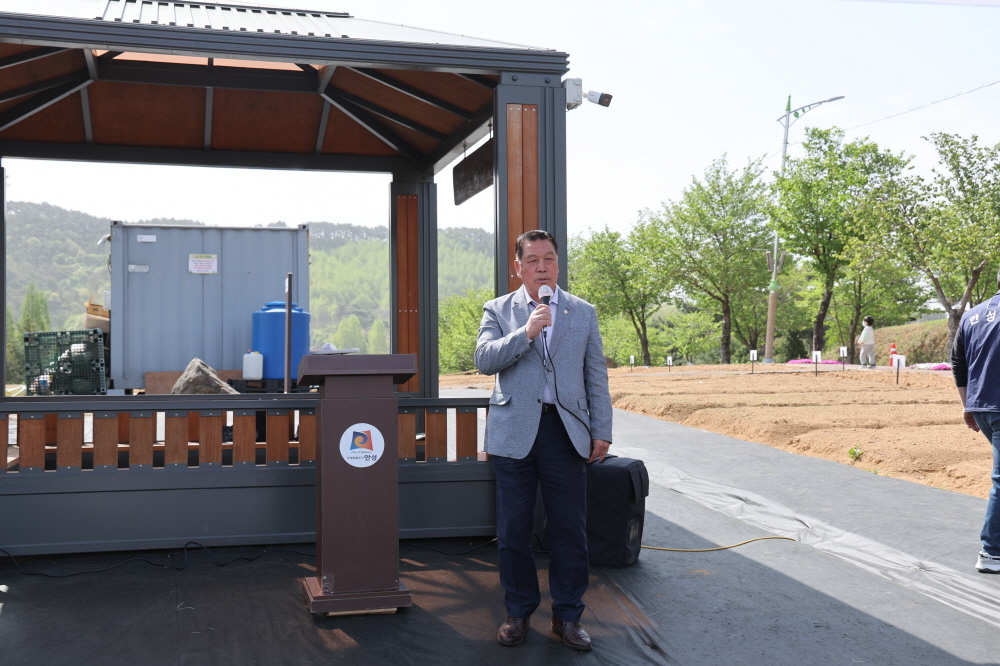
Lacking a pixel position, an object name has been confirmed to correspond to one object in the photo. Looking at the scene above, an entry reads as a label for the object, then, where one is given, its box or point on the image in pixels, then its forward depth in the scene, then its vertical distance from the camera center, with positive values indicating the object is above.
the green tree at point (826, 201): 36.41 +6.80
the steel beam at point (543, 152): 5.47 +1.37
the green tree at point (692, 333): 52.62 +1.16
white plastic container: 9.15 -0.14
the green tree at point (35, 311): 55.34 +3.08
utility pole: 34.38 +3.41
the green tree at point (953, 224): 27.45 +4.55
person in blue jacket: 4.90 -0.20
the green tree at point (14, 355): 55.93 -0.01
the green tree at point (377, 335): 111.56 +2.49
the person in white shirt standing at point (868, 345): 24.86 +0.15
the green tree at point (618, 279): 45.78 +4.17
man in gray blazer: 3.70 -0.43
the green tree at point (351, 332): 107.94 +2.86
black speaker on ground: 4.99 -0.99
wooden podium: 4.05 -0.66
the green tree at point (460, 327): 59.44 +1.93
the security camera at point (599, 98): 6.14 +1.93
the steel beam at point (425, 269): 8.02 +0.84
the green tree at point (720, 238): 41.94 +5.94
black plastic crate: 8.61 -0.09
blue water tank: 9.34 +0.23
